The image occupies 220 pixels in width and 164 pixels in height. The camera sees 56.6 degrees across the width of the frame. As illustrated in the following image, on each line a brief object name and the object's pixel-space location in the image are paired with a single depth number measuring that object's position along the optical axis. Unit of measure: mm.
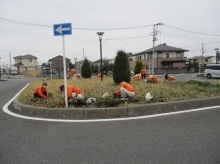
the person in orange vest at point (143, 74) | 18639
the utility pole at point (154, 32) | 36291
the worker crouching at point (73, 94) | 6215
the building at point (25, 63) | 64125
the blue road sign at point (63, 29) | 5664
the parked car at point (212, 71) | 23188
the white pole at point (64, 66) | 5769
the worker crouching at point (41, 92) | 7545
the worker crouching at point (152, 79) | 12834
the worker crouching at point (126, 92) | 6683
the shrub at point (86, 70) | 24062
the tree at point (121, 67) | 11703
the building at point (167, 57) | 46438
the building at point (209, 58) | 80375
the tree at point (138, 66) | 31650
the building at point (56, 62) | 60250
